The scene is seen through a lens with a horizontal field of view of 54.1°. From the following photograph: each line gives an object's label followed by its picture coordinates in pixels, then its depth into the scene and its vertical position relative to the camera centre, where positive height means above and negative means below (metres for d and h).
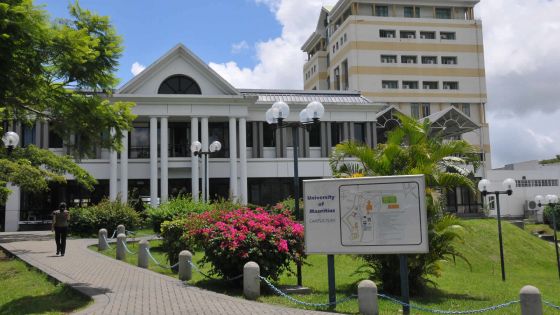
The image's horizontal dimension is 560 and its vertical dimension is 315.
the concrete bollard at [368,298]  8.61 -1.44
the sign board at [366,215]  8.99 -0.16
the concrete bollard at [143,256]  14.65 -1.21
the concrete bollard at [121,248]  16.67 -1.13
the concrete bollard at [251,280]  10.08 -1.32
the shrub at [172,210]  18.86 +0.01
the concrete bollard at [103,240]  19.64 -1.03
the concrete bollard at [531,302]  7.43 -1.34
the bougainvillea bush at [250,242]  10.94 -0.67
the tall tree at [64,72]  10.75 +3.14
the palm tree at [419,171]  11.87 +0.80
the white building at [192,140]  34.91 +4.55
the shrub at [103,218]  25.48 -0.34
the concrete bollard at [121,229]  21.75 -0.72
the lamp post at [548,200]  25.82 +0.15
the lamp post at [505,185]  22.11 +0.74
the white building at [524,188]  52.91 +1.51
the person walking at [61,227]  17.14 -0.47
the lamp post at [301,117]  13.25 +2.34
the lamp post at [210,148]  25.46 +2.87
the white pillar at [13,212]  34.03 +0.06
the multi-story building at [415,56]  63.69 +17.67
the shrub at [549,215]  42.79 -1.02
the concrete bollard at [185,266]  12.27 -1.26
